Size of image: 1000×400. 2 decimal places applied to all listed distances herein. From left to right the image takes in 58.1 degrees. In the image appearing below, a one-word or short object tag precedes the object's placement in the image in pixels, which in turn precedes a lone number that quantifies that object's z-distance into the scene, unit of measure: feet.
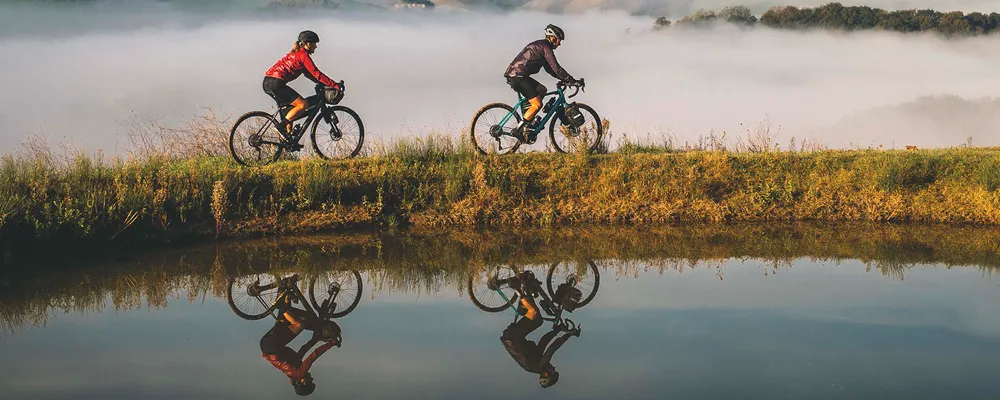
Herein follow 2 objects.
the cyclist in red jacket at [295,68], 43.75
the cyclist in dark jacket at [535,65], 45.42
